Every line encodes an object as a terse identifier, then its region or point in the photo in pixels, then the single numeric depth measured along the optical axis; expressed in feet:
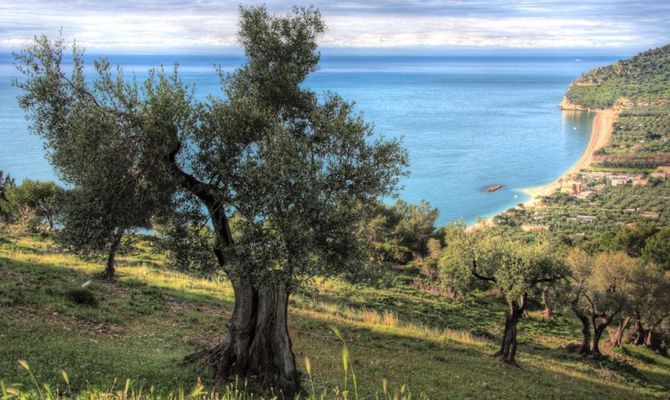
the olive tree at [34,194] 150.00
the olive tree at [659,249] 163.47
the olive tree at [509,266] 74.23
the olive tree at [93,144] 36.50
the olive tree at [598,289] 94.06
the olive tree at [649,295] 108.37
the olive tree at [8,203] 153.79
